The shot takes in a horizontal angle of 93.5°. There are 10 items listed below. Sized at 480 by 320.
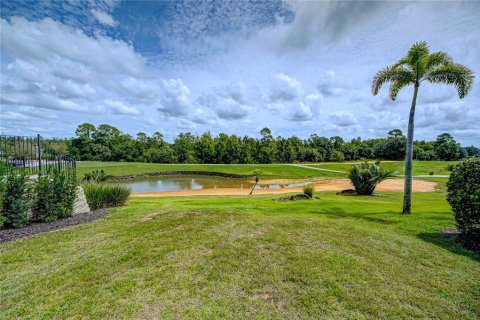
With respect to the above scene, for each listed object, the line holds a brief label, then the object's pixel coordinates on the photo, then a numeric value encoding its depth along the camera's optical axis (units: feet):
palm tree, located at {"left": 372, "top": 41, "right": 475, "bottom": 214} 27.37
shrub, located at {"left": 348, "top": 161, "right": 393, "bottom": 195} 50.29
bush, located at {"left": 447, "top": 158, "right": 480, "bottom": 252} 16.16
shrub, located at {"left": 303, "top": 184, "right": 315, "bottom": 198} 40.93
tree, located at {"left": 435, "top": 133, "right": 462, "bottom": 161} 209.36
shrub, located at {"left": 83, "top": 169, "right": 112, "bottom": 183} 60.45
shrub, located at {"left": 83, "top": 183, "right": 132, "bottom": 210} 30.30
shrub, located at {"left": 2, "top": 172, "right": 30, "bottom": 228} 18.66
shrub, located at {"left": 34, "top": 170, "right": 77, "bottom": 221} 21.04
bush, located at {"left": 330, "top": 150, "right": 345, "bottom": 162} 219.69
